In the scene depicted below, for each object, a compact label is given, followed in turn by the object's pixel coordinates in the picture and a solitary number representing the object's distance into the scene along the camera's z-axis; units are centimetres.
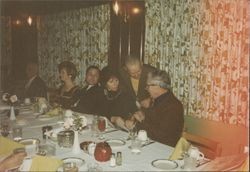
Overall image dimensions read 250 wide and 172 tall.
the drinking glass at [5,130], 269
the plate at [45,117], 332
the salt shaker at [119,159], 207
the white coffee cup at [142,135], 250
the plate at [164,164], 204
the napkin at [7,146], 236
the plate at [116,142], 246
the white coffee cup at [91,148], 223
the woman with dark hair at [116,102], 385
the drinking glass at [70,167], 191
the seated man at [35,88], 544
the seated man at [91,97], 409
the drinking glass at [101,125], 274
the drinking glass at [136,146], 230
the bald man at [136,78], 441
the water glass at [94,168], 195
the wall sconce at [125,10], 516
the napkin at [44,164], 184
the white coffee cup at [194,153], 199
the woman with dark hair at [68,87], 425
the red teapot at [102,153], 210
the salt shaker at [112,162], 205
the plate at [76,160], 207
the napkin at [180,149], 210
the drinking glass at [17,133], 266
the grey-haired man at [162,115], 292
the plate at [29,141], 250
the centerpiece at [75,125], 229
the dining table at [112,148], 206
